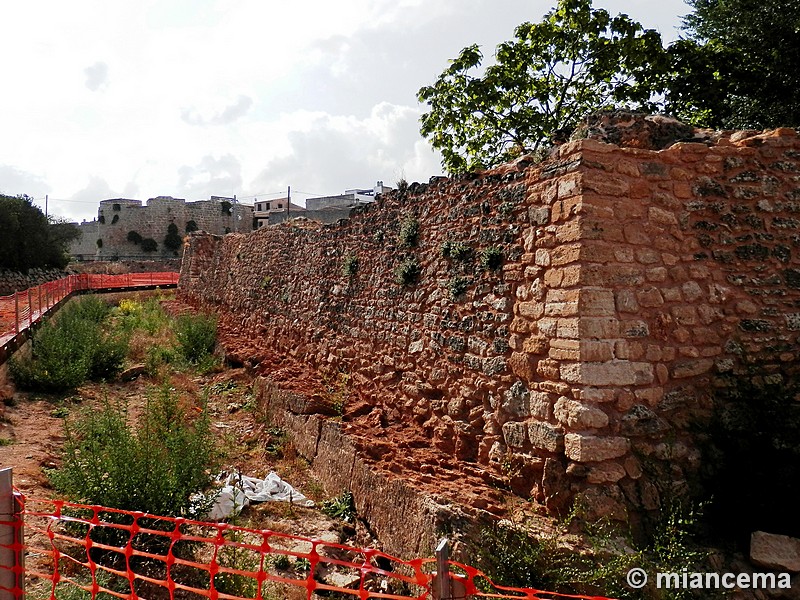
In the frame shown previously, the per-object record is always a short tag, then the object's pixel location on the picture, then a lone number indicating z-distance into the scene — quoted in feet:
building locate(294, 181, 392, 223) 114.21
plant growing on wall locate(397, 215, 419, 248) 23.21
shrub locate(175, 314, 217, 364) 39.14
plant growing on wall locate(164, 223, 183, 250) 137.08
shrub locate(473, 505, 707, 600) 12.76
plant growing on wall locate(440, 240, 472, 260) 20.08
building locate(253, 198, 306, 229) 137.49
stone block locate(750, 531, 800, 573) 13.47
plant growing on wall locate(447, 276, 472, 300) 19.99
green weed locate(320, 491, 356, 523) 19.63
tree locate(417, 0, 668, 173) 40.06
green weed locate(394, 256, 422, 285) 22.97
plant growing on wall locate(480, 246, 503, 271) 18.54
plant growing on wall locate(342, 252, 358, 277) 27.71
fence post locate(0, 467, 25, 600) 10.12
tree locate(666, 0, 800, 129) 33.22
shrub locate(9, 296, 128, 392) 30.04
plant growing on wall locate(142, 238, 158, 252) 136.37
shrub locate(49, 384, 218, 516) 15.74
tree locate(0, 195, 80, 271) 81.71
